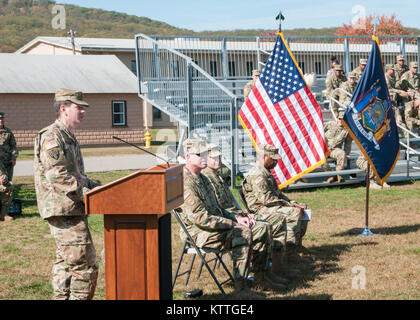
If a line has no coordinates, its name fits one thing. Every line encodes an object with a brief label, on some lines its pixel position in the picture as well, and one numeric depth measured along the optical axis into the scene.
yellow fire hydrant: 29.45
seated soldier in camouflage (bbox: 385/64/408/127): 18.05
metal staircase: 15.37
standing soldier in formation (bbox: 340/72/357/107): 16.58
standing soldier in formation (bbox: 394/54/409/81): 19.09
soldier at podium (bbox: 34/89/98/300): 5.42
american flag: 10.62
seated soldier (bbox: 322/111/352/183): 15.68
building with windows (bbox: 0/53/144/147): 30.95
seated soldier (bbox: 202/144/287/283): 7.70
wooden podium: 5.02
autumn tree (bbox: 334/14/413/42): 60.09
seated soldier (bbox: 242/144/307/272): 8.30
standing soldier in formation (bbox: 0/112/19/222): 11.80
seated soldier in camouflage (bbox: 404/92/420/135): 18.12
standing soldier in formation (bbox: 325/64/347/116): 17.19
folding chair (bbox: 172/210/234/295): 6.82
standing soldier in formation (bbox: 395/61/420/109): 18.90
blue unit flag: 10.25
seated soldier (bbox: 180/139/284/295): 6.89
